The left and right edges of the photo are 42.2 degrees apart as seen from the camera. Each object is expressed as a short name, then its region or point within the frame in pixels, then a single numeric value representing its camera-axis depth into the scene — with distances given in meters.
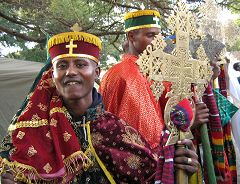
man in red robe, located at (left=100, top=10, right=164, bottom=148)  2.46
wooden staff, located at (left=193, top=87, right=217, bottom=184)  1.94
